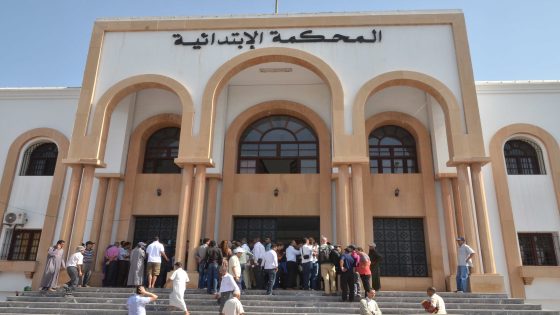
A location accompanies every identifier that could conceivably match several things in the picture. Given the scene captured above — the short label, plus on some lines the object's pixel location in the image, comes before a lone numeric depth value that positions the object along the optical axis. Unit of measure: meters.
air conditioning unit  13.17
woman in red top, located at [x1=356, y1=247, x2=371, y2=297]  8.83
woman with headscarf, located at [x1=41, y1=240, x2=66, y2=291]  9.59
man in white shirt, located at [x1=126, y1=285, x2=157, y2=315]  6.60
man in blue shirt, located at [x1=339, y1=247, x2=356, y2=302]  8.70
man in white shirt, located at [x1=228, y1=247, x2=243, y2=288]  8.54
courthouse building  11.63
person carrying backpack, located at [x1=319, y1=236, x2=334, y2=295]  9.49
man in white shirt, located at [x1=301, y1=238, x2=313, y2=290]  9.95
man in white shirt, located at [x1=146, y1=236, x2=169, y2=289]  9.88
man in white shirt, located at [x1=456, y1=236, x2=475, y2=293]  9.99
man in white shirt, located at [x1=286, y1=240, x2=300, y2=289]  10.31
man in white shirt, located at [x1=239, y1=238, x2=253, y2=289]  9.98
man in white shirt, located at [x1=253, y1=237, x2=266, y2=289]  10.23
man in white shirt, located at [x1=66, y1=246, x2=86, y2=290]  9.61
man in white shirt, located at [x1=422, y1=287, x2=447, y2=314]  6.65
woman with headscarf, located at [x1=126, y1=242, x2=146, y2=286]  9.92
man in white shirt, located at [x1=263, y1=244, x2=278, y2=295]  9.48
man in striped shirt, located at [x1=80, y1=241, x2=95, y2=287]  10.34
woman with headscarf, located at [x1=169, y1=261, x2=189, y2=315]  7.90
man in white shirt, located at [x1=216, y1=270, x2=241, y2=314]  7.67
